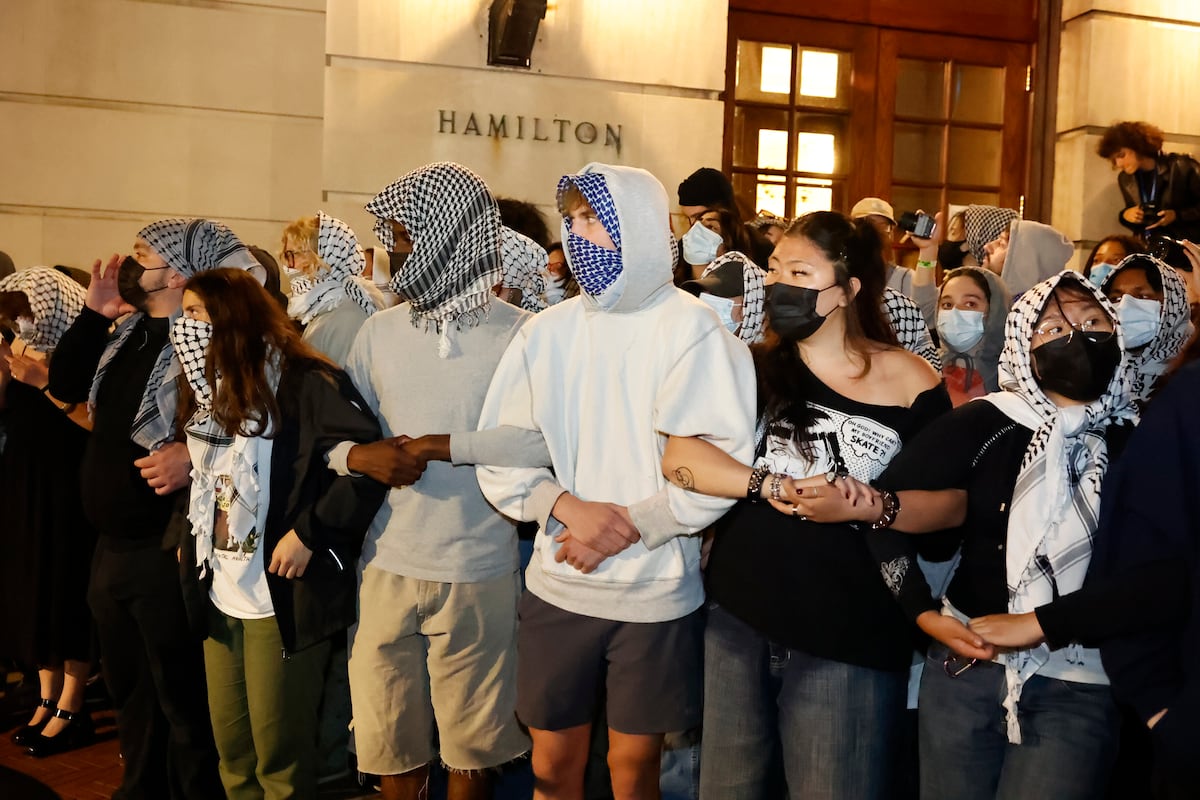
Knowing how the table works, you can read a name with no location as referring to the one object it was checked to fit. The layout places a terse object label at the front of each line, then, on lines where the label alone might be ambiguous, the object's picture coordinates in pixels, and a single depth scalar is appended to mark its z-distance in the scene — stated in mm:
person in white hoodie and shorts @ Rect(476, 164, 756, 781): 2756
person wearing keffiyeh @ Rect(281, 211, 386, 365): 4020
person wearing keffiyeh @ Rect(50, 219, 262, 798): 3875
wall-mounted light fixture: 7101
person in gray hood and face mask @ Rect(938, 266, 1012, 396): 4148
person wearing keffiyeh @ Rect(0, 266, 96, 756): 5004
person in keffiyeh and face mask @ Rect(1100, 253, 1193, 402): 3305
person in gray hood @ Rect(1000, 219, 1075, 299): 5035
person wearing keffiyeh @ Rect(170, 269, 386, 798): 3475
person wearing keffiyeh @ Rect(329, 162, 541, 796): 3414
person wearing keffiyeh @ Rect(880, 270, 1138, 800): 2490
